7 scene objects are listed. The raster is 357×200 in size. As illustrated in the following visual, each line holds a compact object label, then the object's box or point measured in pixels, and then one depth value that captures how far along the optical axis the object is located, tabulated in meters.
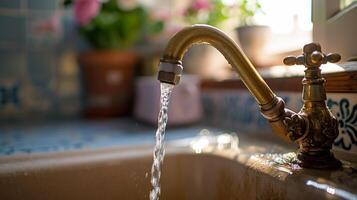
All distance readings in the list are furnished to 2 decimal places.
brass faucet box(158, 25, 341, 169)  0.41
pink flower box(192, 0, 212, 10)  1.09
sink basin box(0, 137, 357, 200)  0.48
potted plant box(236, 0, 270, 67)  0.93
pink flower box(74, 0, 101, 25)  1.08
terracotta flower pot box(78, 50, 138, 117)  1.19
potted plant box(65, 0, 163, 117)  1.17
